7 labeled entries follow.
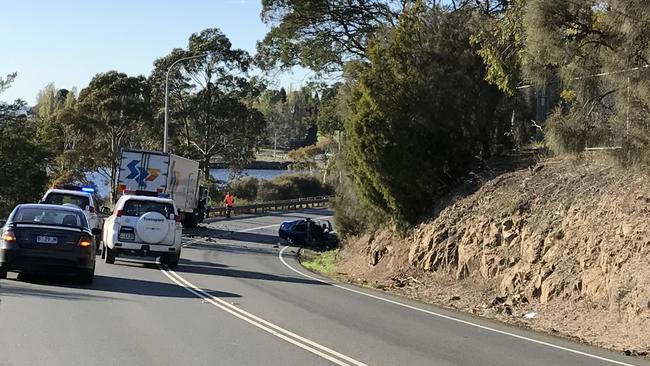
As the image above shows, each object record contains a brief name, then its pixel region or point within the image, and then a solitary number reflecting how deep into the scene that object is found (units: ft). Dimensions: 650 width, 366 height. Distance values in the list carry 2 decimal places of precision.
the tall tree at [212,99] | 220.84
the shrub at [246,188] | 259.60
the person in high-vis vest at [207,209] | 168.19
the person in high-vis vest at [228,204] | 195.31
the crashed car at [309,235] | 134.10
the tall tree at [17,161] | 168.55
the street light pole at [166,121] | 143.26
